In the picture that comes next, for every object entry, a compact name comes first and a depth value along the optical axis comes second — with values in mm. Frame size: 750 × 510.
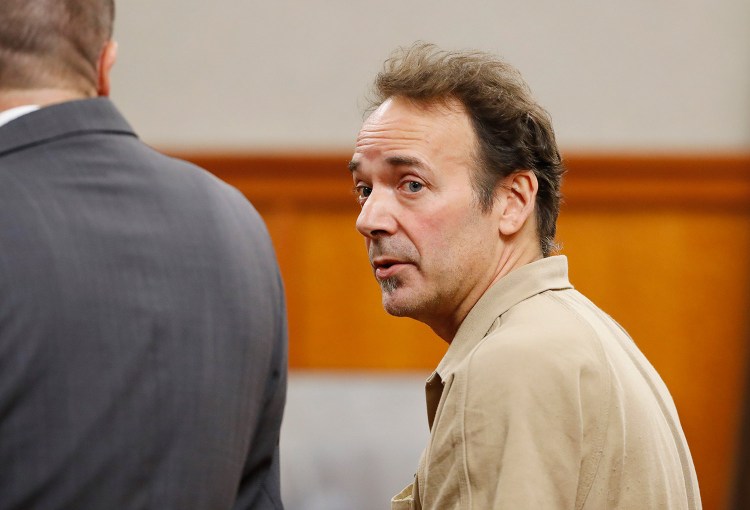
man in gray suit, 4457
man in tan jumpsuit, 4549
